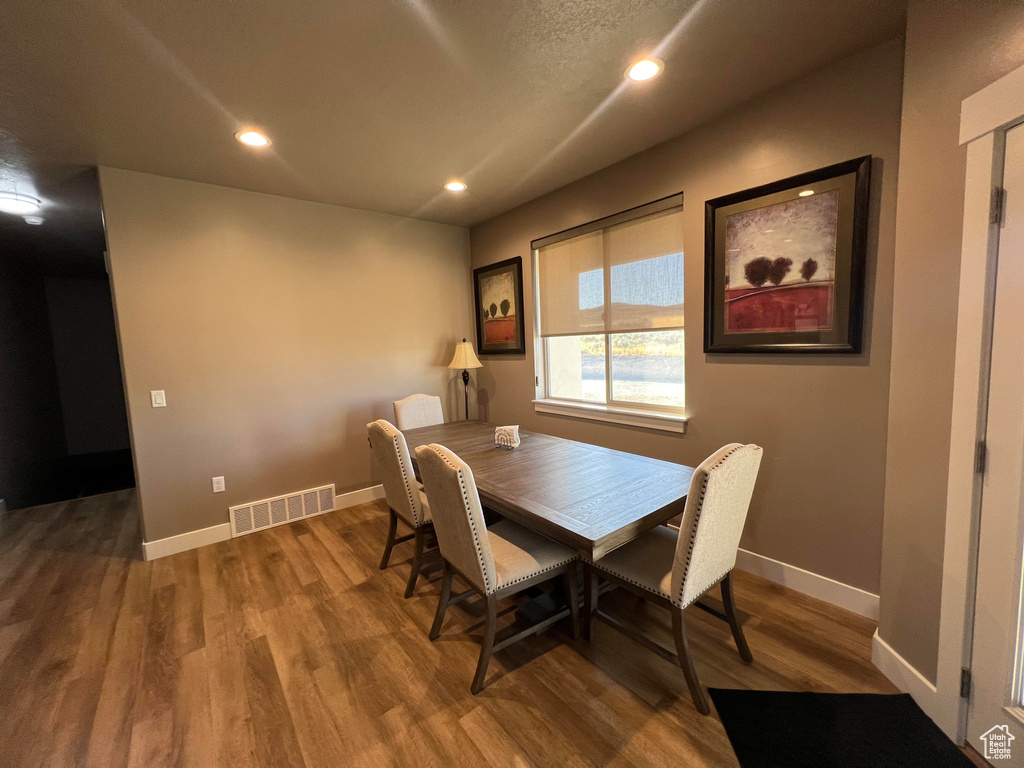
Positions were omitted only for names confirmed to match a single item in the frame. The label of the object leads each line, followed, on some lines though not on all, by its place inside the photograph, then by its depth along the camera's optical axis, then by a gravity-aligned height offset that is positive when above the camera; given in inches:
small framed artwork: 148.0 +16.6
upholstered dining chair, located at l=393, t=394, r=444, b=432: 127.5 -18.7
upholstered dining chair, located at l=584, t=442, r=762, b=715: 53.5 -32.7
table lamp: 149.5 -1.9
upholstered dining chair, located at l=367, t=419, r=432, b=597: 84.6 -27.1
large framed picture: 72.7 +15.2
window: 104.4 +10.8
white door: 46.1 -22.3
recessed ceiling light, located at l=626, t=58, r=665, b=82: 69.5 +48.6
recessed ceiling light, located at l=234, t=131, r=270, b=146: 88.1 +49.6
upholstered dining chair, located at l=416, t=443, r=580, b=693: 59.7 -34.2
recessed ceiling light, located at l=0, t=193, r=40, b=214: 113.0 +48.5
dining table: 57.5 -24.5
